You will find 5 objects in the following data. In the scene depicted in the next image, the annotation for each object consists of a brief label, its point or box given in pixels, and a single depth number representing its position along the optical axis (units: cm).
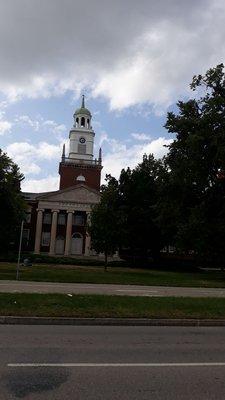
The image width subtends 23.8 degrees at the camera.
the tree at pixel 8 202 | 3431
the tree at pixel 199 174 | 3891
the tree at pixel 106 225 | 4431
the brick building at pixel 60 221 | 8125
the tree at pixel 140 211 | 6347
